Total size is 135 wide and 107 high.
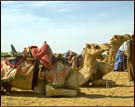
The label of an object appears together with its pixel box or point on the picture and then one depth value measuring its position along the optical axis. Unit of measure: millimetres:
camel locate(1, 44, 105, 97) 9383
